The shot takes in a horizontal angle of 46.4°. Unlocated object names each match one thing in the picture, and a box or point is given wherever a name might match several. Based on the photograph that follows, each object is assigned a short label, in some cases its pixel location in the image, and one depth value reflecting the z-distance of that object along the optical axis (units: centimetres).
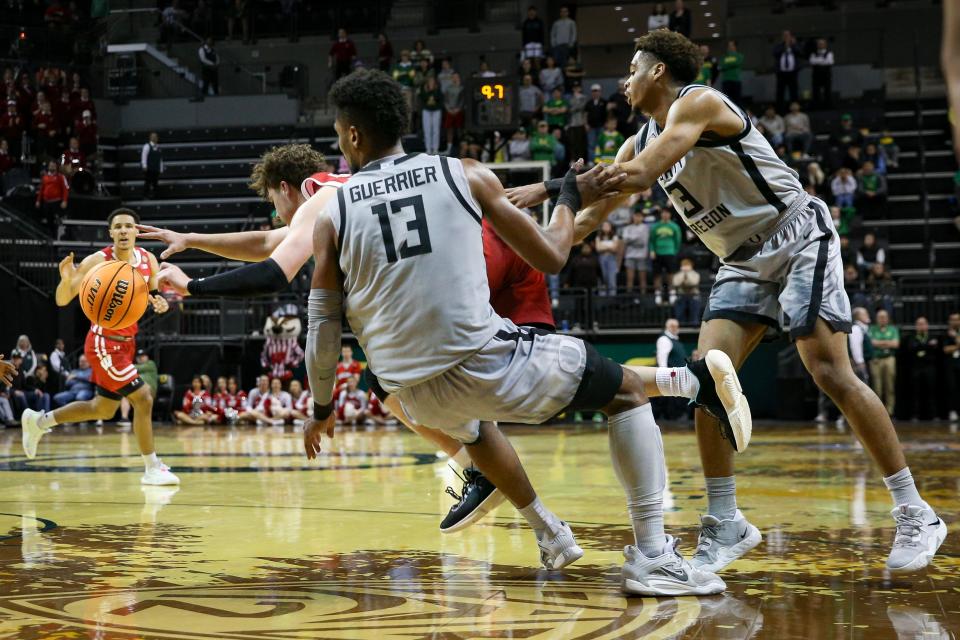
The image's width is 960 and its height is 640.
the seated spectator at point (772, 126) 2070
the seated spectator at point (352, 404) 1716
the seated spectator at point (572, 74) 2277
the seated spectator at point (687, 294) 1761
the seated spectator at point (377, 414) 1709
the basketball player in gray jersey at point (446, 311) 371
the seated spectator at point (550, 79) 2256
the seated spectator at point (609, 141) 1994
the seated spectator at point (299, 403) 1745
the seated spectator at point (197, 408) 1791
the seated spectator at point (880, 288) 1731
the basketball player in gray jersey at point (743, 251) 424
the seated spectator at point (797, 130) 2048
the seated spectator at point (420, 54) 2300
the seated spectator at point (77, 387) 1746
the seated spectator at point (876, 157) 2036
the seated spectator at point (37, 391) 1767
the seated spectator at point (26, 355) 1770
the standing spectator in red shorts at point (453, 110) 2170
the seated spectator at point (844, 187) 1969
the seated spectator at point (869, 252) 1839
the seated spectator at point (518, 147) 2038
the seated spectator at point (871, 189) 2006
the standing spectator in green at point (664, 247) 1845
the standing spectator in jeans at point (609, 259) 1862
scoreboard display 2075
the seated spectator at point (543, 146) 2025
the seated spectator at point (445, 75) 2226
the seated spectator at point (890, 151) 2112
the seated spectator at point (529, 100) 2179
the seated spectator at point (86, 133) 2338
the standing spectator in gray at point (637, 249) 1852
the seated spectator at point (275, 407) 1756
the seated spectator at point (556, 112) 2139
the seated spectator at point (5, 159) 2236
